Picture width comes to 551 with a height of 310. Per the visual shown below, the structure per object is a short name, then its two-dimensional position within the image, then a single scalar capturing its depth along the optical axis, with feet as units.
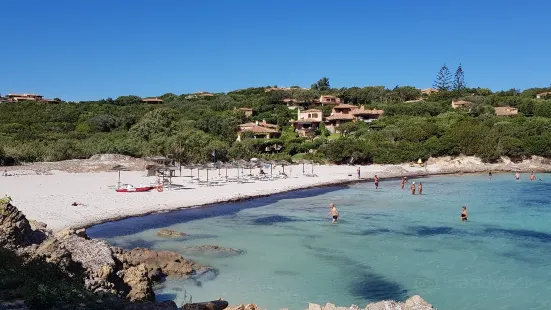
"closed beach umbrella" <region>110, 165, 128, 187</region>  110.34
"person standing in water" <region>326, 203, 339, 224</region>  67.26
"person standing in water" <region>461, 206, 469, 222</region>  70.03
